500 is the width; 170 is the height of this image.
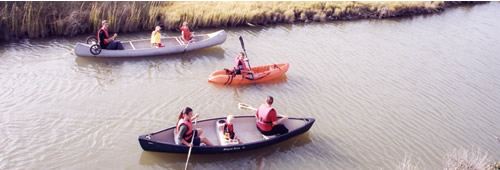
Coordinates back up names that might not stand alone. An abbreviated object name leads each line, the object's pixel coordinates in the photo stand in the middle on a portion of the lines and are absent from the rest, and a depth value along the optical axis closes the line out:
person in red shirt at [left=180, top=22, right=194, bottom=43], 15.39
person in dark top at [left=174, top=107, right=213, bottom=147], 8.36
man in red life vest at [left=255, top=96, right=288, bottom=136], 9.38
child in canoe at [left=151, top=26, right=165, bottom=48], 14.67
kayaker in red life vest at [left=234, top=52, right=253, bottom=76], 12.93
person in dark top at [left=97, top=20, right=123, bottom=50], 13.72
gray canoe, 13.89
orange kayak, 12.73
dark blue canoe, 8.62
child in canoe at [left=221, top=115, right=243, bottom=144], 9.19
